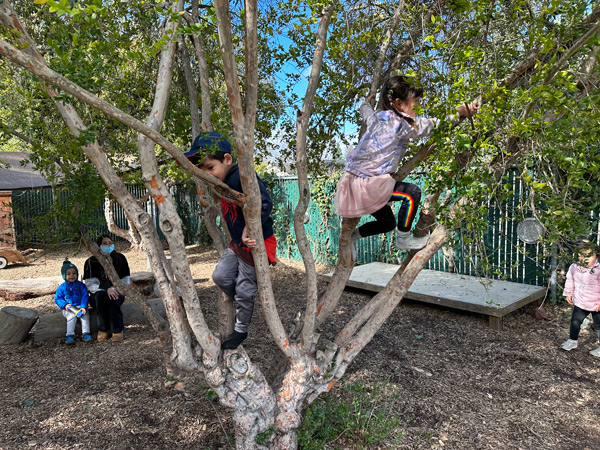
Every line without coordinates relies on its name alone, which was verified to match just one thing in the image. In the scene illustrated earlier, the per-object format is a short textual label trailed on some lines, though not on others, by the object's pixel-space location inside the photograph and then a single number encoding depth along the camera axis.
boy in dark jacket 2.41
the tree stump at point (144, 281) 7.27
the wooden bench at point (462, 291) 5.17
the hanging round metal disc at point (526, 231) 4.60
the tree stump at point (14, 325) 5.11
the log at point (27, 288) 7.32
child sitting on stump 5.18
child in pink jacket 4.38
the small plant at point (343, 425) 2.74
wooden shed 12.47
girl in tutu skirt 2.57
